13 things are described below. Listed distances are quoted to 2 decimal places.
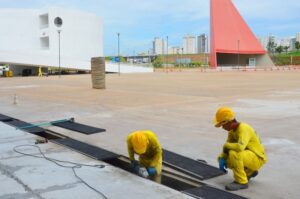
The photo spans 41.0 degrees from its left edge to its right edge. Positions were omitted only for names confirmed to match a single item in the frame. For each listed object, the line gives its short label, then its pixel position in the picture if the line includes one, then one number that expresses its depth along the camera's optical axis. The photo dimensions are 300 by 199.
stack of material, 21.92
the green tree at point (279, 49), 104.31
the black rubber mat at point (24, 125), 8.82
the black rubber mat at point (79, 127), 8.73
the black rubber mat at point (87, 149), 6.44
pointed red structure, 69.69
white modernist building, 57.72
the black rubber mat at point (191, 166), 5.41
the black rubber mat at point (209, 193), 4.56
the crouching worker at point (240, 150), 4.73
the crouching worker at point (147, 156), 5.09
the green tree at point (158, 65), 86.24
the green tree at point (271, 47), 113.31
